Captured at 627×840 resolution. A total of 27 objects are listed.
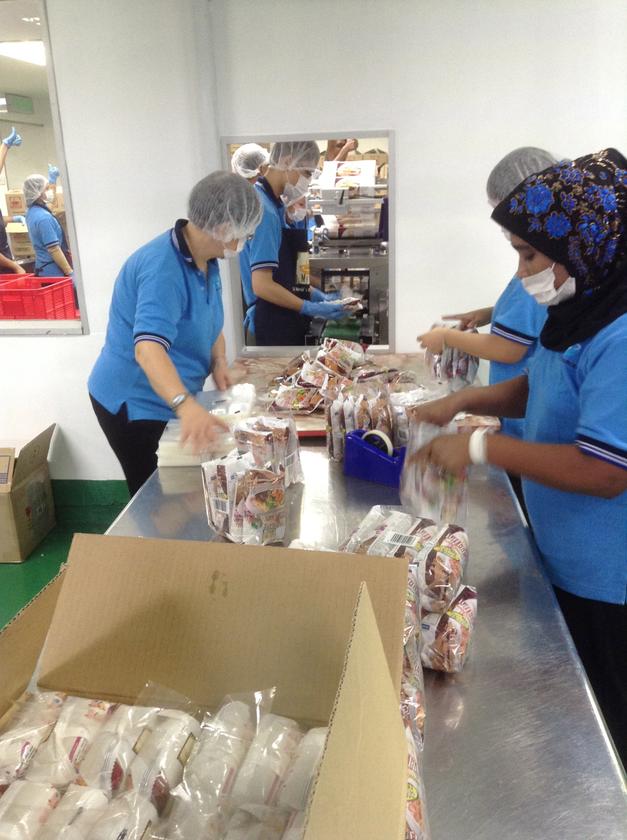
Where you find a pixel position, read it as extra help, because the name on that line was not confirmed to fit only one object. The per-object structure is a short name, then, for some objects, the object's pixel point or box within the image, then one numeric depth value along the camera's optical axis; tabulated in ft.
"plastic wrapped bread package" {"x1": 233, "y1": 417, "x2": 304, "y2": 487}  5.70
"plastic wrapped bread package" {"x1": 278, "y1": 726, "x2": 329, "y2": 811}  2.59
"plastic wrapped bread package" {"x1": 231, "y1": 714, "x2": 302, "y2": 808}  2.65
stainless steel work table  2.90
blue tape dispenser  6.12
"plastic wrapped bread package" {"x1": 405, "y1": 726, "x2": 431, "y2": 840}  2.61
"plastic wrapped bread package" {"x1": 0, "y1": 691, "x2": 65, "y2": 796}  2.75
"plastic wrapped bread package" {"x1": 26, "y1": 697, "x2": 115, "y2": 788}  2.76
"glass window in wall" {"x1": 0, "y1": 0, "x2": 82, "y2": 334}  10.52
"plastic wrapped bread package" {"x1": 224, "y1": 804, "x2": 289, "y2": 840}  2.50
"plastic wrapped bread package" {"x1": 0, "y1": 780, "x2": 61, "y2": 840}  2.44
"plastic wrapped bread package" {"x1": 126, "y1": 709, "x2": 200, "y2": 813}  2.70
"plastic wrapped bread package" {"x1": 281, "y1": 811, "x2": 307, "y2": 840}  2.38
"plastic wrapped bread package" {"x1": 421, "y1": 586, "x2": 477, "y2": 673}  3.64
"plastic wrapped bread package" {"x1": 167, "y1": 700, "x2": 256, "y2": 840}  2.60
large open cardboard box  2.97
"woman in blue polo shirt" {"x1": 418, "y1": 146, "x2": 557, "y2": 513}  6.91
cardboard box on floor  10.71
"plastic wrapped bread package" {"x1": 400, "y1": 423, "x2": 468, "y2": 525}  4.80
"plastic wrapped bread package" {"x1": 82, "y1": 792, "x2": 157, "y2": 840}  2.44
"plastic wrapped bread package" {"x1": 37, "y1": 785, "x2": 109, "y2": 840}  2.44
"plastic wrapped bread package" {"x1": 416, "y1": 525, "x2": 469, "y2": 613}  3.76
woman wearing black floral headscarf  4.00
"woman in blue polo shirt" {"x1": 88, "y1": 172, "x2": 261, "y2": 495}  6.68
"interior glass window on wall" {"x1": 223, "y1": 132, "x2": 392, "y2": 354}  10.73
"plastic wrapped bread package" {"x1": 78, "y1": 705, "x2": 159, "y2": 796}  2.73
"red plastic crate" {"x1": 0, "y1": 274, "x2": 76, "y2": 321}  11.38
